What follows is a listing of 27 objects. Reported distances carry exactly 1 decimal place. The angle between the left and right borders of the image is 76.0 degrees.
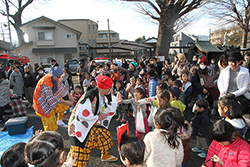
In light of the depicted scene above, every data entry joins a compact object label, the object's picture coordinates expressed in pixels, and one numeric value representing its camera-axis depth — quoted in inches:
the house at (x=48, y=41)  959.0
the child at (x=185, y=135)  92.7
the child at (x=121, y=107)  208.5
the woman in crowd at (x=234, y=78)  139.5
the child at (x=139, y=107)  140.2
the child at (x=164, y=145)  72.4
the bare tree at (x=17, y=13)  780.6
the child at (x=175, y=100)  127.2
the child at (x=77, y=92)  224.7
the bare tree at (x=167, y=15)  376.5
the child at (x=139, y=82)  183.2
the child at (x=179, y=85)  157.8
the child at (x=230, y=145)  66.7
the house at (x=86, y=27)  1742.1
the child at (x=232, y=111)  93.3
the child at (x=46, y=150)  53.1
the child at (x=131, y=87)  206.1
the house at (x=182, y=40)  1315.6
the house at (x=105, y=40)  1814.5
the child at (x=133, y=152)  63.6
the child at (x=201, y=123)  125.0
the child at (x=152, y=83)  179.0
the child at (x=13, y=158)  61.2
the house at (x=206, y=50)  491.2
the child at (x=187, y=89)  178.2
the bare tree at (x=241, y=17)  553.9
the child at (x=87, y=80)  262.2
